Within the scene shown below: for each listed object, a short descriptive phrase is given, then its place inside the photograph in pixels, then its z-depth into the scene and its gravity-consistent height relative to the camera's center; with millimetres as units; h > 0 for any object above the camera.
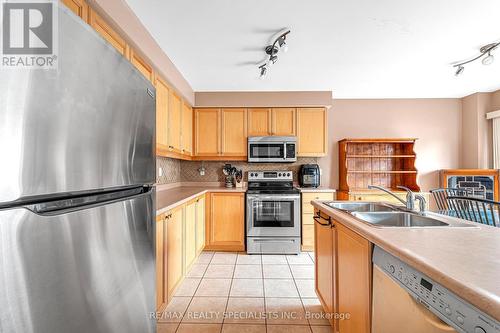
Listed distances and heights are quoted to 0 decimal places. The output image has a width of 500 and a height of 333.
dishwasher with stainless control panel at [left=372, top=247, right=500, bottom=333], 587 -439
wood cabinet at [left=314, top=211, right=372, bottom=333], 1107 -639
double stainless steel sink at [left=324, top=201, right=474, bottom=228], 1242 -307
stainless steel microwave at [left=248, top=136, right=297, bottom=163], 3521 +308
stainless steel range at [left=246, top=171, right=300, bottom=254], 3191 -769
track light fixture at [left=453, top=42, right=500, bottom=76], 2204 +1176
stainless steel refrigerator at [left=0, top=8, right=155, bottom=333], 422 -57
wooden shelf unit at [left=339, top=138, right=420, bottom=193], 3816 +44
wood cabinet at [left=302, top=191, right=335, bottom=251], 3281 -747
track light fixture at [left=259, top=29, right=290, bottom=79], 2048 +1172
